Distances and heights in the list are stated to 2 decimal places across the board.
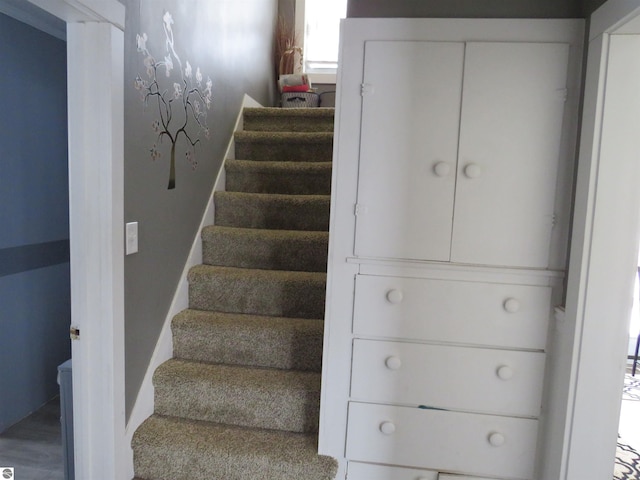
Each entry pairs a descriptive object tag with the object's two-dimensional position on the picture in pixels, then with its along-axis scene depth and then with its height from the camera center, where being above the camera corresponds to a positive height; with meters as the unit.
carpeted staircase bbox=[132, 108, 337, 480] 1.59 -0.70
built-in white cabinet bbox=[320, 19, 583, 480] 1.34 -0.13
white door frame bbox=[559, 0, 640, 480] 1.18 -0.11
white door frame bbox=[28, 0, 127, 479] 1.30 -0.14
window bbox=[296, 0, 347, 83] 4.15 +1.66
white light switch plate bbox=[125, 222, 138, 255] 1.48 -0.18
